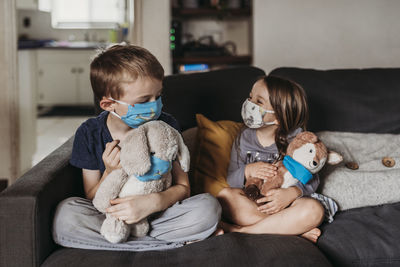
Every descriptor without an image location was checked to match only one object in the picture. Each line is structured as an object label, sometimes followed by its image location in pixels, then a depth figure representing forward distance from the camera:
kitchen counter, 5.84
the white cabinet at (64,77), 6.26
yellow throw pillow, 1.76
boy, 1.34
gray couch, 1.25
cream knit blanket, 1.72
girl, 1.50
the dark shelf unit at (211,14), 3.68
